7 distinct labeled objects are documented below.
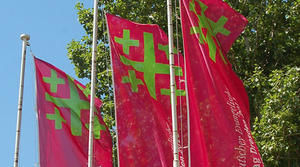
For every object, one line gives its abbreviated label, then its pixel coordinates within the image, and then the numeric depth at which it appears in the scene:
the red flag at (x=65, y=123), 14.42
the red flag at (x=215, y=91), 11.29
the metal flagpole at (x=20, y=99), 15.30
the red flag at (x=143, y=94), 12.72
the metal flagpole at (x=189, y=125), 11.38
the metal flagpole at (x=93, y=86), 13.77
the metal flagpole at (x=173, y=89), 11.57
